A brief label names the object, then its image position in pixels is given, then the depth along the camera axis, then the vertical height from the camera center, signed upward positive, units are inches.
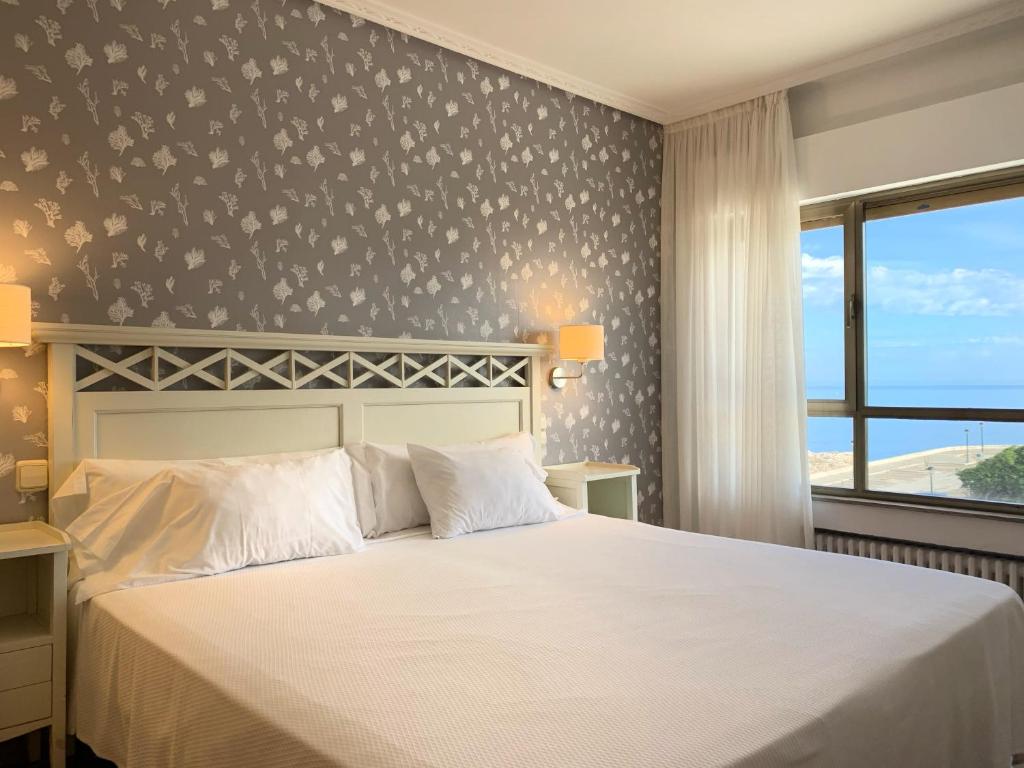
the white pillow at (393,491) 118.9 -14.8
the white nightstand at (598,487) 147.5 -18.6
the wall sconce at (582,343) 152.9 +10.3
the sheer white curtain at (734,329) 161.2 +14.4
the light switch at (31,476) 96.3 -9.6
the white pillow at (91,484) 96.5 -10.7
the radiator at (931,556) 137.6 -31.4
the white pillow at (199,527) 91.9 -16.1
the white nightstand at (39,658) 83.4 -28.4
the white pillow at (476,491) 118.5 -15.0
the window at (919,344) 144.5 +9.8
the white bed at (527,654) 54.9 -22.9
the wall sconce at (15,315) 87.4 +9.7
